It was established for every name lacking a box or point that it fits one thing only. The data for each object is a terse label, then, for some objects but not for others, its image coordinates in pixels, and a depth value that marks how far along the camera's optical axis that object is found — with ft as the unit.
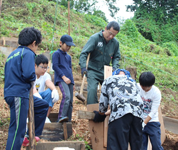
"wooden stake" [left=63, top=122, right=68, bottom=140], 13.10
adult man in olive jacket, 14.69
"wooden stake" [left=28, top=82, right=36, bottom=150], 9.29
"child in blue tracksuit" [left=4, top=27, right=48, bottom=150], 8.95
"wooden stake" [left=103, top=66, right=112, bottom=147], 12.62
